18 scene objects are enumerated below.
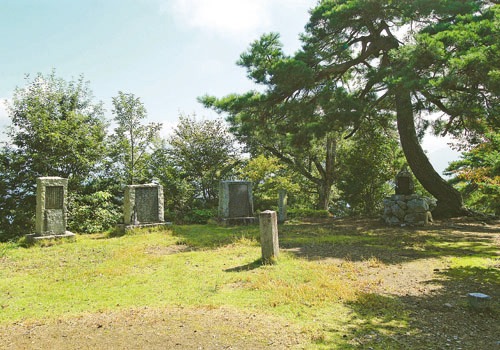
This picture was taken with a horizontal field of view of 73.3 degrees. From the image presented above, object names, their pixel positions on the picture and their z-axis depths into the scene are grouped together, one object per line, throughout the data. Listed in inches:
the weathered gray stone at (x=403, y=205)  469.7
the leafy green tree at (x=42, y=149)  452.1
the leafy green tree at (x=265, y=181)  637.3
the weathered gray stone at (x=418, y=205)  456.8
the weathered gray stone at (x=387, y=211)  482.2
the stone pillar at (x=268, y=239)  265.9
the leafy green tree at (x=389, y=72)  331.3
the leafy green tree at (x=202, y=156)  653.9
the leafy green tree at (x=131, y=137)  594.2
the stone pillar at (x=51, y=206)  392.8
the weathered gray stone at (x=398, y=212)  469.4
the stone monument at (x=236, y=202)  507.5
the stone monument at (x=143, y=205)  454.3
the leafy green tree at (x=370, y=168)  618.8
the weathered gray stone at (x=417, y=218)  457.2
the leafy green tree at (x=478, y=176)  211.1
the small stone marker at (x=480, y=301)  162.1
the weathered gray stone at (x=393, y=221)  469.1
